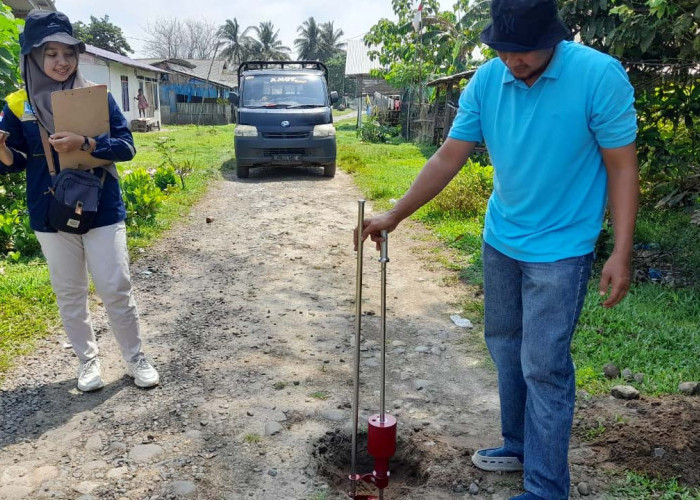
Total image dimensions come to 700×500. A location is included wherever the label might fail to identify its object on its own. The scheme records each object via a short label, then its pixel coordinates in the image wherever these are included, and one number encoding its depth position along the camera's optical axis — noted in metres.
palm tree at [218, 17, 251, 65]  66.12
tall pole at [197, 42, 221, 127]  35.67
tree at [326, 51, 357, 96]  65.94
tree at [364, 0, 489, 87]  21.06
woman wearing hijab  3.19
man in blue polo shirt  2.08
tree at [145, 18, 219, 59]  65.06
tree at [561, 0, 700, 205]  4.72
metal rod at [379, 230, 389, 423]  2.47
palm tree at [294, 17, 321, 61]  73.19
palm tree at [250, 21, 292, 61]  67.69
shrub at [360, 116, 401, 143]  20.44
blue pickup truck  11.50
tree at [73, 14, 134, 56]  48.78
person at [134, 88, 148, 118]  28.02
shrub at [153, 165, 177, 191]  9.44
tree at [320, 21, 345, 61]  73.75
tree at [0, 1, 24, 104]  5.73
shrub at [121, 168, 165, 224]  7.48
